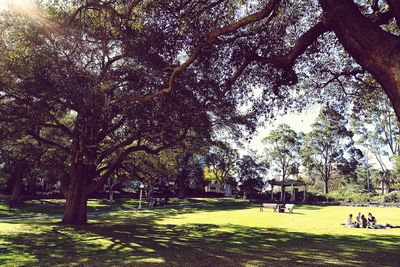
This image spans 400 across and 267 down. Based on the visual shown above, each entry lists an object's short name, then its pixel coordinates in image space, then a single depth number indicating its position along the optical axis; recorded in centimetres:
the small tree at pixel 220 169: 6894
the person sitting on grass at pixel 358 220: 2250
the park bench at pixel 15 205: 2908
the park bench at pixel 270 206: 3712
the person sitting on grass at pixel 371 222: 2200
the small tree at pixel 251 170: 7000
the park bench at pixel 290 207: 3499
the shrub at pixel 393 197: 5309
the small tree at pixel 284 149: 7431
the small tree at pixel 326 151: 7338
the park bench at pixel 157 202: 4152
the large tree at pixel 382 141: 5974
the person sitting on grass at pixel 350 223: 2259
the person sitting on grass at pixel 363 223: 2233
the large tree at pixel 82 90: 1183
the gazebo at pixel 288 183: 4588
